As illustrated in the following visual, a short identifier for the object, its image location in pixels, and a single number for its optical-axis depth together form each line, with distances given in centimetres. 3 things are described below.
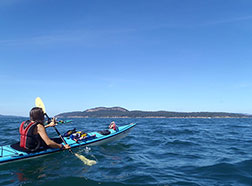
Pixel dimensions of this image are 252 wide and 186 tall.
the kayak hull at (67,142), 599
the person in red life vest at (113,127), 1102
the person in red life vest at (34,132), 570
